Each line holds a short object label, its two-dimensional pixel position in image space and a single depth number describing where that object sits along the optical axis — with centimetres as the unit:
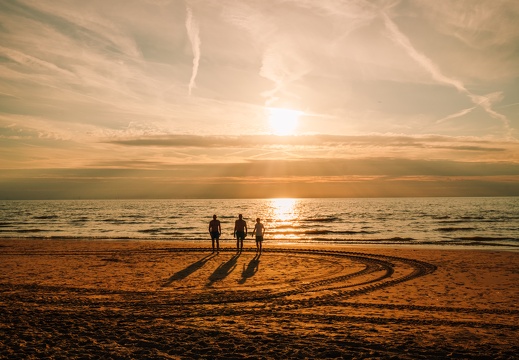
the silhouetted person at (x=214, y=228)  2277
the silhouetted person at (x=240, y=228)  2288
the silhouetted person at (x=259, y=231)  2292
